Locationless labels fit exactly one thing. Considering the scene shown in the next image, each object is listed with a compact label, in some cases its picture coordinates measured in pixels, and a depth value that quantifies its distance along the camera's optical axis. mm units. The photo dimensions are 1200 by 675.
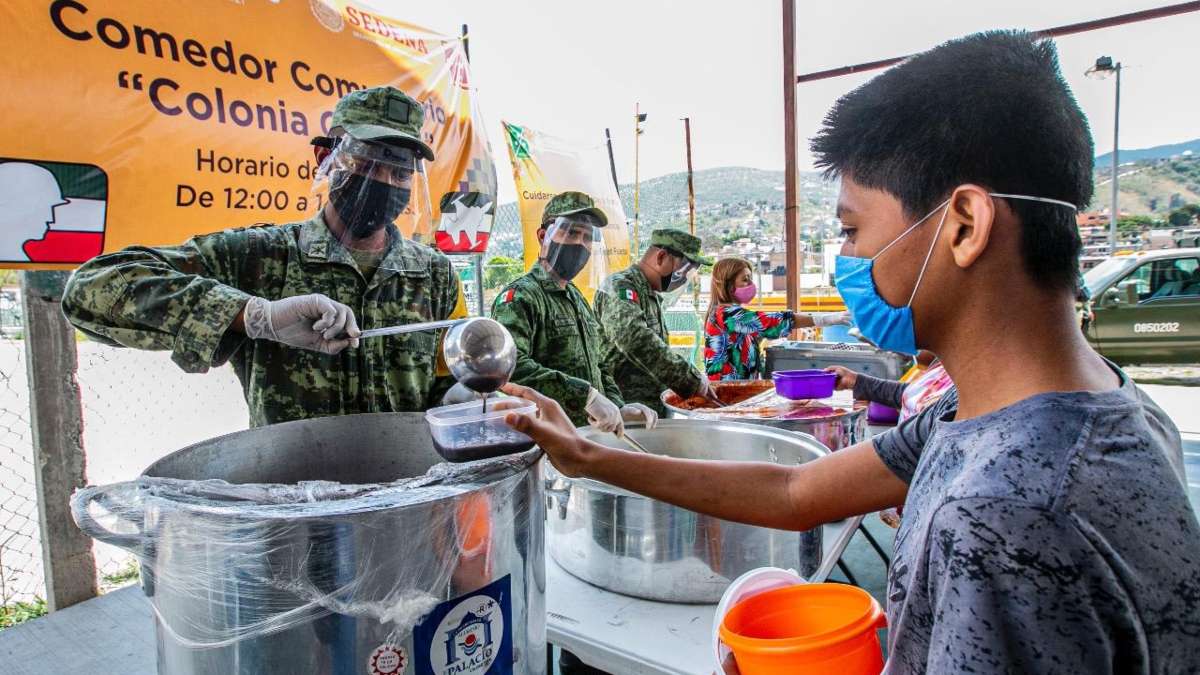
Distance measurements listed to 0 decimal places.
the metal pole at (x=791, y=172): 5520
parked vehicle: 8078
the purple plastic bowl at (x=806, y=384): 2496
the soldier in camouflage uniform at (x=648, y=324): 3436
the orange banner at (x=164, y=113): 2041
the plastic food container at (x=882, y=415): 3287
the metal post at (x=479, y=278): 4043
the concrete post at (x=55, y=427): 2426
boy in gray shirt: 534
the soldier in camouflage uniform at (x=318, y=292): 1321
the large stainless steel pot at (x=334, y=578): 764
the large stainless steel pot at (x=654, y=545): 1248
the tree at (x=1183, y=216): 14078
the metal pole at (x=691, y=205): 10324
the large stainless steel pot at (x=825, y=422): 1969
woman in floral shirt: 4449
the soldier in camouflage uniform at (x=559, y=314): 2455
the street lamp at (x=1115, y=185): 12703
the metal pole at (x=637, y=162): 8577
